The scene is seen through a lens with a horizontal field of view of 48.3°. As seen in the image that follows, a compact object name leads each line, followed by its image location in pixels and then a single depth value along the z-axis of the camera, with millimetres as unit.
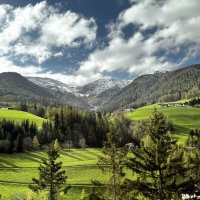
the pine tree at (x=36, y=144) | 110303
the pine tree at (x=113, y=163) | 20237
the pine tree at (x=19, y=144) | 105668
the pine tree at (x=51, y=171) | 39654
